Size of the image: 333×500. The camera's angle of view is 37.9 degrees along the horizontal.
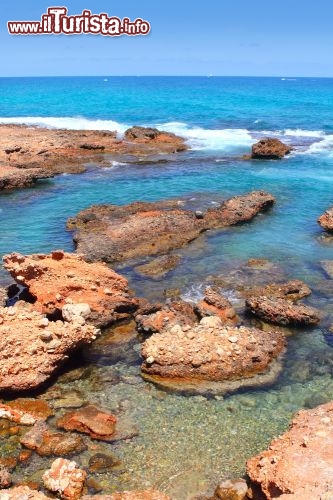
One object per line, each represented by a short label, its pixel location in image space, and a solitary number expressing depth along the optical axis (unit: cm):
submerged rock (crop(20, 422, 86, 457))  1077
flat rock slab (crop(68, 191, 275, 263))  2153
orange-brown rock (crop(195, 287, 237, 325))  1609
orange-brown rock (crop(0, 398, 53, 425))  1163
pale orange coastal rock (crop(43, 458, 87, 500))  962
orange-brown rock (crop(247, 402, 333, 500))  851
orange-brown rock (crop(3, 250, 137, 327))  1590
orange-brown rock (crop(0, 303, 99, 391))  1266
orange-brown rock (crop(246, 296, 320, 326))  1589
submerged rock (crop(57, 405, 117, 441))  1132
